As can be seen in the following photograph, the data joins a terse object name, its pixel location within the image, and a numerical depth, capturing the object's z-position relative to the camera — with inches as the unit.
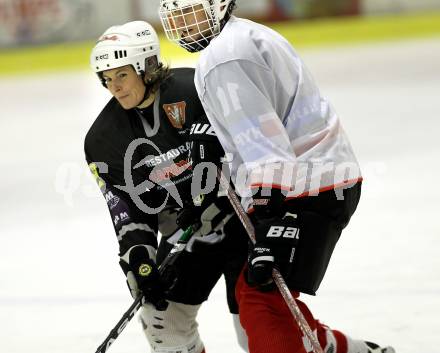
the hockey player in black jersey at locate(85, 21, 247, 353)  213.3
